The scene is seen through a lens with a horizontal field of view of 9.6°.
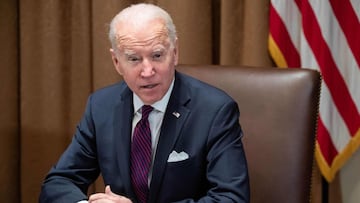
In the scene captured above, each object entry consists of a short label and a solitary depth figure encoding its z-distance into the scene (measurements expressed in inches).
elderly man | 202.3
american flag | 227.0
